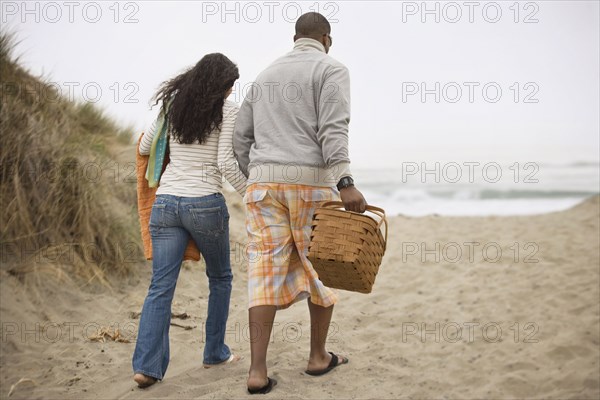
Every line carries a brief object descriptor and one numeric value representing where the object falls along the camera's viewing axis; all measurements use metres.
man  3.42
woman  3.59
